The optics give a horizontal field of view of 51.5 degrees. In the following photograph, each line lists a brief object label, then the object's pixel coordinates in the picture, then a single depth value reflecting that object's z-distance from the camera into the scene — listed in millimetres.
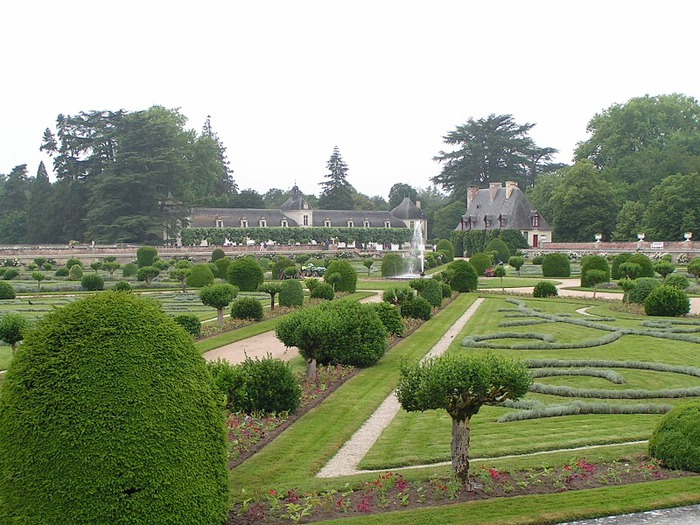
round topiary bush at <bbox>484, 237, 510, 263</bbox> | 63266
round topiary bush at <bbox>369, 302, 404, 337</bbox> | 20562
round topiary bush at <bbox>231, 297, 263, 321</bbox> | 25266
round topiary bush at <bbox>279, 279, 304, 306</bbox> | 28984
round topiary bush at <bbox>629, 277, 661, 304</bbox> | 28312
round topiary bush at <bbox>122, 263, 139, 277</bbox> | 49094
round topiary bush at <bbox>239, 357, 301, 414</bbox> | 12016
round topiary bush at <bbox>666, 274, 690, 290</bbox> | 30031
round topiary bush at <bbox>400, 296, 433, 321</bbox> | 25281
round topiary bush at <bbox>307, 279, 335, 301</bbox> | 31109
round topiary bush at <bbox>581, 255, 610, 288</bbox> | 39344
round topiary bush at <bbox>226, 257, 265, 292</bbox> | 36219
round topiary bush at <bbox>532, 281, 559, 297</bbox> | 34031
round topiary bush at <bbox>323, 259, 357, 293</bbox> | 36688
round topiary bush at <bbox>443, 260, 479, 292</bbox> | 37312
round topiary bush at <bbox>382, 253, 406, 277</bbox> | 49094
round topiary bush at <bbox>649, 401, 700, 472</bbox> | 8852
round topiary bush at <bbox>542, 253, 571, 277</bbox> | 47188
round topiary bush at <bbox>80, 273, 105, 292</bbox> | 38594
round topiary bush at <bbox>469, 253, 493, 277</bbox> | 49562
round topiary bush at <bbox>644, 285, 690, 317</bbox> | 26062
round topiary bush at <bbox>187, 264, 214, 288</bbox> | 39688
